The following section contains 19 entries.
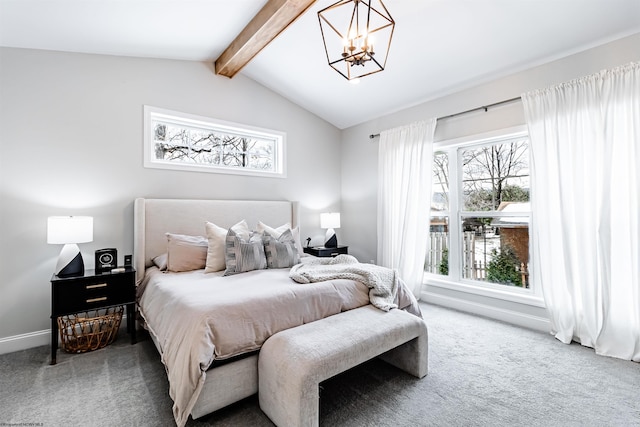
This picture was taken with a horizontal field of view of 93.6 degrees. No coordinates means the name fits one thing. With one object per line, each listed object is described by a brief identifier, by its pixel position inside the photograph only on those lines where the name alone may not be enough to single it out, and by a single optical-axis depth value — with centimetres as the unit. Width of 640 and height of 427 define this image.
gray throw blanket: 233
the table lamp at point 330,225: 446
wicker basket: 255
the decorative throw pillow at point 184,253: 286
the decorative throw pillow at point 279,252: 296
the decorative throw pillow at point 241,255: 274
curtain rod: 314
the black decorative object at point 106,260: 270
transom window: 347
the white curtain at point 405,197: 381
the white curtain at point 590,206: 243
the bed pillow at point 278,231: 343
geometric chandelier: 182
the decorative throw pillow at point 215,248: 284
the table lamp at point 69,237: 243
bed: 162
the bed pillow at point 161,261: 289
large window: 328
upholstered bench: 152
